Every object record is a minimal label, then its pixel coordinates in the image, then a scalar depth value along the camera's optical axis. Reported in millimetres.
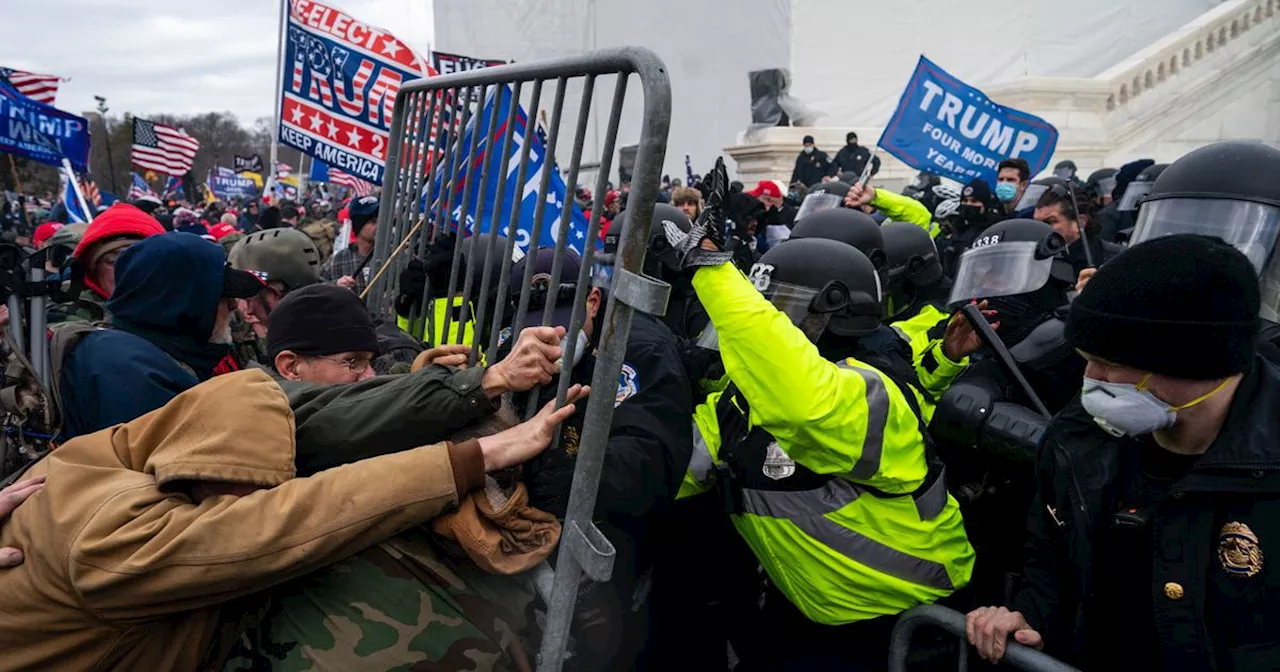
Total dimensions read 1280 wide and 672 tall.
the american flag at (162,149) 16156
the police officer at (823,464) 2393
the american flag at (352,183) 16519
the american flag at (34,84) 10234
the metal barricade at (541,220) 1682
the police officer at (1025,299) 2910
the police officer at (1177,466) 1875
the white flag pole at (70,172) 8000
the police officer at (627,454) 2236
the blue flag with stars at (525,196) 3193
